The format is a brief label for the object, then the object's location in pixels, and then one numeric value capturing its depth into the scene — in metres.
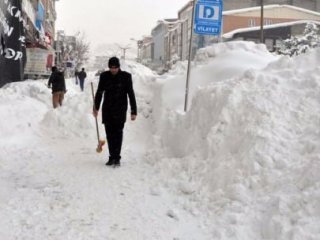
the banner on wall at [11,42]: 14.27
